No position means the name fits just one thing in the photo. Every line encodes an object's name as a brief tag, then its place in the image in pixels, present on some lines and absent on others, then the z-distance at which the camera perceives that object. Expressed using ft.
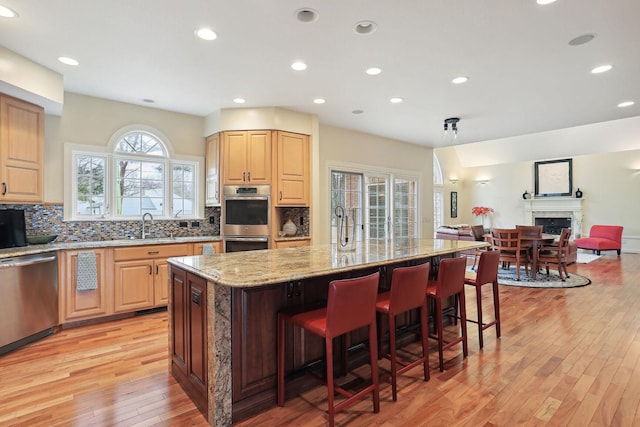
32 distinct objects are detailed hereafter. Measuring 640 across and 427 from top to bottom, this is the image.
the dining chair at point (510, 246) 19.43
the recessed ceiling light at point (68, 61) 10.47
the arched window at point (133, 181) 13.89
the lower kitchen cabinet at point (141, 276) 12.67
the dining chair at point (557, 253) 19.33
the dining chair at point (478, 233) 24.31
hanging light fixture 17.58
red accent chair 28.55
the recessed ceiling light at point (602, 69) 11.21
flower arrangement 39.11
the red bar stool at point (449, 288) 8.71
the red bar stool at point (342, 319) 6.22
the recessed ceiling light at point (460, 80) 12.18
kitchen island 6.40
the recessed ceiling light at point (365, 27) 8.61
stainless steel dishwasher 9.84
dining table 19.33
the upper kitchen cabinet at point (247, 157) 15.35
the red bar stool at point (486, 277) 10.14
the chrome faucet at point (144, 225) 14.66
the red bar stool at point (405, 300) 7.34
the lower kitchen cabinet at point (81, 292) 11.72
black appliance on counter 11.03
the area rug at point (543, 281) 18.10
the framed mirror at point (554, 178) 34.06
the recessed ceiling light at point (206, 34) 8.89
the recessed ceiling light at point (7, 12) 7.90
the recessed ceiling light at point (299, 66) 10.89
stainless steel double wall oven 15.35
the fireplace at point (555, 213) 33.38
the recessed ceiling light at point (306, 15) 8.08
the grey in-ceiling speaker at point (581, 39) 9.30
